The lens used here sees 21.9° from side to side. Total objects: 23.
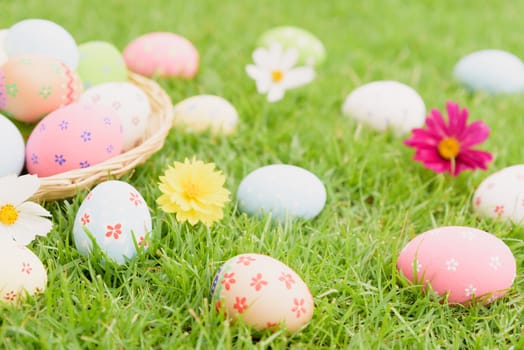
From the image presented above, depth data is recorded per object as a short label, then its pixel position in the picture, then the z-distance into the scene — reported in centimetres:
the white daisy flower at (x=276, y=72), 91
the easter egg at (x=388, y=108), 91
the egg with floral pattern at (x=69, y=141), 78
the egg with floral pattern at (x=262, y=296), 70
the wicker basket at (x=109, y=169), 76
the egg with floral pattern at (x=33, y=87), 80
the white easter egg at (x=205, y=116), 89
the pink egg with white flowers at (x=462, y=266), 73
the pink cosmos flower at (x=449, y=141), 85
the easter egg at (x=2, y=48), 83
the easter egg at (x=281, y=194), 79
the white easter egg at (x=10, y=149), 77
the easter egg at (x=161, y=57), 98
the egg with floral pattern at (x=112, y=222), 74
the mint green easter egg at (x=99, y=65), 88
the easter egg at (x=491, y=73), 102
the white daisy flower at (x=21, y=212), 73
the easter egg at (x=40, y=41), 84
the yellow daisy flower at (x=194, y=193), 76
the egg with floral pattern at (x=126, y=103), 83
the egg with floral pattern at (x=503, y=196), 80
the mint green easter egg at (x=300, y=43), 104
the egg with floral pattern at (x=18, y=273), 70
